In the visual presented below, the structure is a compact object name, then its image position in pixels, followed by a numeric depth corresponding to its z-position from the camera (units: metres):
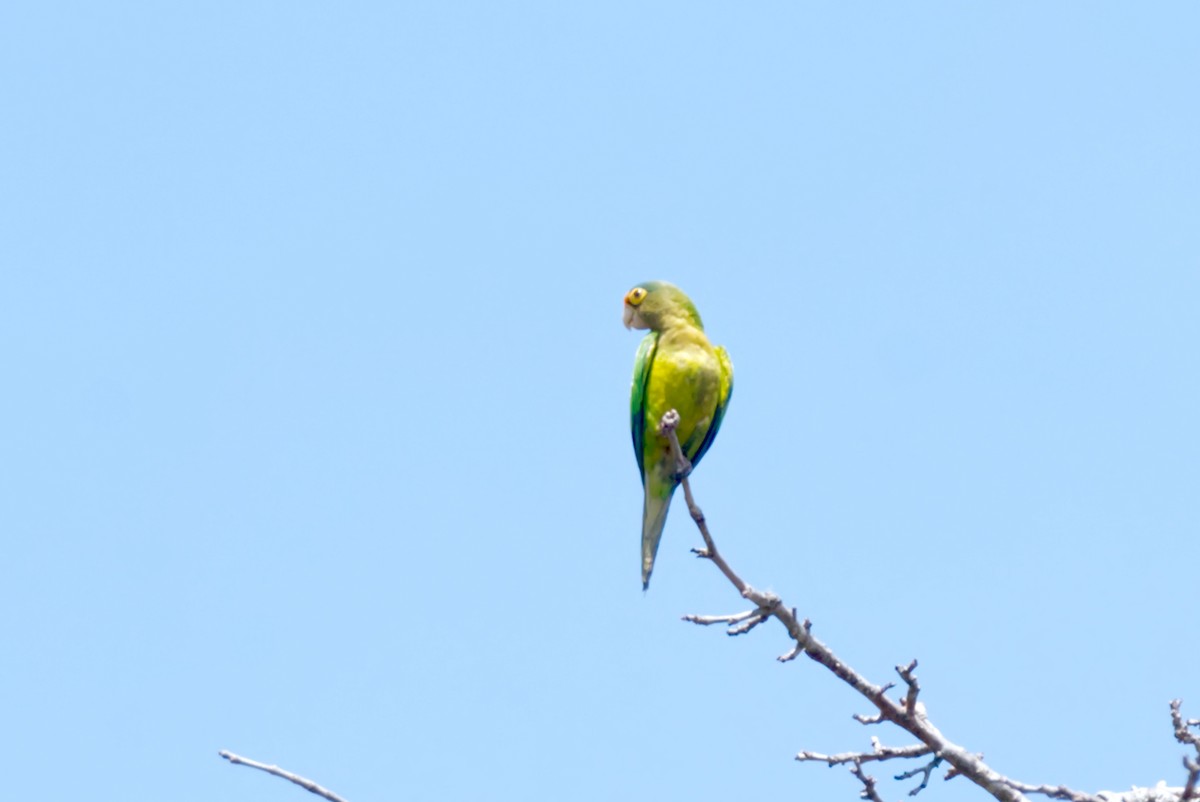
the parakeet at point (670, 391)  17.45
